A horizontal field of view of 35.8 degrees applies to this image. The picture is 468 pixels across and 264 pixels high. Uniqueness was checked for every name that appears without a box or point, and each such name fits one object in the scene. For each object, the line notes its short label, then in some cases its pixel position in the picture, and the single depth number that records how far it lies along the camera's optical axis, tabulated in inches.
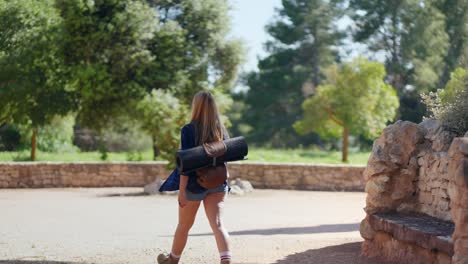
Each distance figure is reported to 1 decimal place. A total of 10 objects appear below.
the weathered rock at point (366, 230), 309.4
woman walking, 249.0
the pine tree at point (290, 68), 1600.6
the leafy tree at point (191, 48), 853.8
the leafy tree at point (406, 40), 1445.6
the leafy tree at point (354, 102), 1055.0
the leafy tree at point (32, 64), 855.1
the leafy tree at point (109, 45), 821.2
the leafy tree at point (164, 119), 758.5
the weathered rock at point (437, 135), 289.1
